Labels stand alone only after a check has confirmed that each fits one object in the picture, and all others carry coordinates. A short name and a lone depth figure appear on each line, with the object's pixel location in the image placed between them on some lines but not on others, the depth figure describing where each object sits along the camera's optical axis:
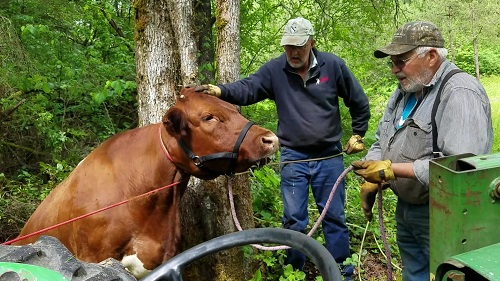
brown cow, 3.42
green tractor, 1.99
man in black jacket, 4.54
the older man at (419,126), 2.82
